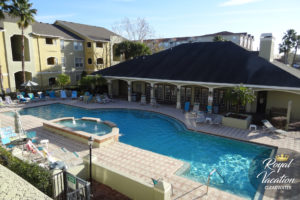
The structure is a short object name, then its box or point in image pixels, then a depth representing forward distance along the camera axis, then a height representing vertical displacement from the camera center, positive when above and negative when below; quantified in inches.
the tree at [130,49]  1480.1 +133.1
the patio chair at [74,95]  1028.5 -141.2
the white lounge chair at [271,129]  522.8 -160.6
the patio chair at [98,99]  931.7 -148.8
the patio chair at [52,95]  1033.3 -143.1
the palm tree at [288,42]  2049.7 +265.9
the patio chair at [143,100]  887.7 -142.1
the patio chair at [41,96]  984.7 -144.3
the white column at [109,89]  1025.0 -110.7
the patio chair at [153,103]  851.9 -150.2
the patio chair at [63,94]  1022.4 -136.5
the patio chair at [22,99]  927.8 -146.6
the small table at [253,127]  568.7 -164.4
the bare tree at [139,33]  2011.6 +338.9
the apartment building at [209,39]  2418.8 +370.9
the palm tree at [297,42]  2029.8 +261.4
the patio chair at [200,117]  617.9 -154.3
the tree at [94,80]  960.9 -61.8
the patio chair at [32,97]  957.2 -146.2
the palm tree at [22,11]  917.8 +257.5
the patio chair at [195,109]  730.3 -148.7
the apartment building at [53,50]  1075.9 +103.6
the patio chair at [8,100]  882.6 -146.5
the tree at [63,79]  1058.7 -63.3
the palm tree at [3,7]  847.6 +255.0
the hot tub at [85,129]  458.0 -162.0
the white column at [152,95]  864.4 -120.8
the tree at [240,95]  558.9 -75.4
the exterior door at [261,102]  713.6 -119.7
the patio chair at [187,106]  750.5 -141.5
